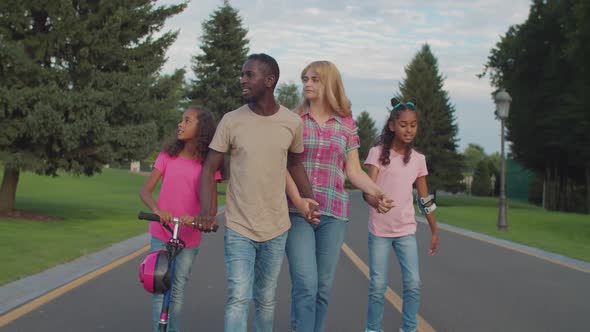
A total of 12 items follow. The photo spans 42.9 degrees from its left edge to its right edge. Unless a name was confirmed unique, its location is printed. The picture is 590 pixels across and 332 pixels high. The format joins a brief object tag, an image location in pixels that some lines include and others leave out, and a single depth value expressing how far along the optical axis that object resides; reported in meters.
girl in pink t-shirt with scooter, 5.09
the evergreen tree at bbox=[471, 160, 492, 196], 86.94
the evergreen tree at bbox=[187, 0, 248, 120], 52.62
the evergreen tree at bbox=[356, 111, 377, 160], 116.10
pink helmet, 4.21
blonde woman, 4.80
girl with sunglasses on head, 5.85
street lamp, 22.03
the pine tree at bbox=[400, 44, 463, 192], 62.09
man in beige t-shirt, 4.30
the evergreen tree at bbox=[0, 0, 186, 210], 19.66
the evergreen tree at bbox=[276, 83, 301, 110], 99.44
